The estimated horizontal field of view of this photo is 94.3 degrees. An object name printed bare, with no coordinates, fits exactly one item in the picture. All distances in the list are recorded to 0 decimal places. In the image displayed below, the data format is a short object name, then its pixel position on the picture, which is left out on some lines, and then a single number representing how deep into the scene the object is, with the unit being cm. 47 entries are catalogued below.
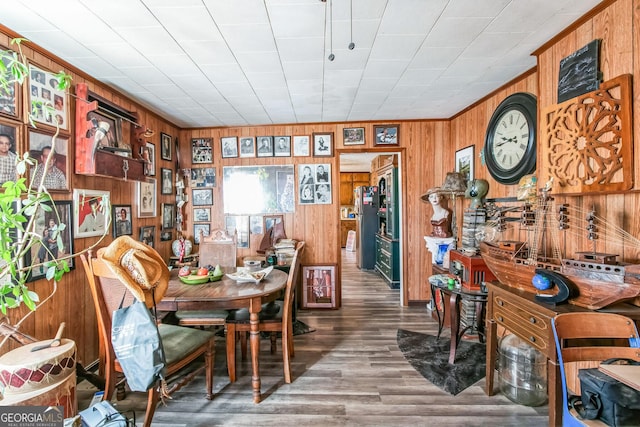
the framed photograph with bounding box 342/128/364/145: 417
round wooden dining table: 214
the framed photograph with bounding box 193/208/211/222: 431
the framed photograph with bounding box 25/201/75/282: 208
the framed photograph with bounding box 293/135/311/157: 422
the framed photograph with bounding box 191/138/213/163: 430
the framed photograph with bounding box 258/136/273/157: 424
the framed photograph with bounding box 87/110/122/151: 251
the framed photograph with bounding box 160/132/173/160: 385
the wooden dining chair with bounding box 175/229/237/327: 334
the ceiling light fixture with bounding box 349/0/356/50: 175
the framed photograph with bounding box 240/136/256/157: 425
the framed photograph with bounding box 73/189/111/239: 249
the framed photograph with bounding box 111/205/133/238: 299
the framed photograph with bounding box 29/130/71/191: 214
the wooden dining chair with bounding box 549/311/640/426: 147
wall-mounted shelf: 246
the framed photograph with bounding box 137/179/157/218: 338
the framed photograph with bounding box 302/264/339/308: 418
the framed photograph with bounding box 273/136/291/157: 423
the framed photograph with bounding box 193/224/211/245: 430
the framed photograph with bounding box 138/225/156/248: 343
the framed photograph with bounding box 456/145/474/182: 358
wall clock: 261
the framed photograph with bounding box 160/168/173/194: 385
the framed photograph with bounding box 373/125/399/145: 415
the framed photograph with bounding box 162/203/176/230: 388
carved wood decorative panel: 168
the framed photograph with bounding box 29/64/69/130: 212
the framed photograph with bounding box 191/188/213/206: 431
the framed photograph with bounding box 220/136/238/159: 427
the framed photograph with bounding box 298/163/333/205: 423
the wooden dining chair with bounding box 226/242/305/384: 240
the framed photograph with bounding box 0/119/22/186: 192
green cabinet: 518
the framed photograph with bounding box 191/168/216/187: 430
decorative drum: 155
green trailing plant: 128
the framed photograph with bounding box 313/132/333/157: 420
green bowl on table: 246
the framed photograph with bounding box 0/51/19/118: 192
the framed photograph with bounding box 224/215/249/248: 427
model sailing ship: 155
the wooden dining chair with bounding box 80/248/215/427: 182
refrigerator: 653
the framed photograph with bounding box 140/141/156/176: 330
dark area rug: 242
